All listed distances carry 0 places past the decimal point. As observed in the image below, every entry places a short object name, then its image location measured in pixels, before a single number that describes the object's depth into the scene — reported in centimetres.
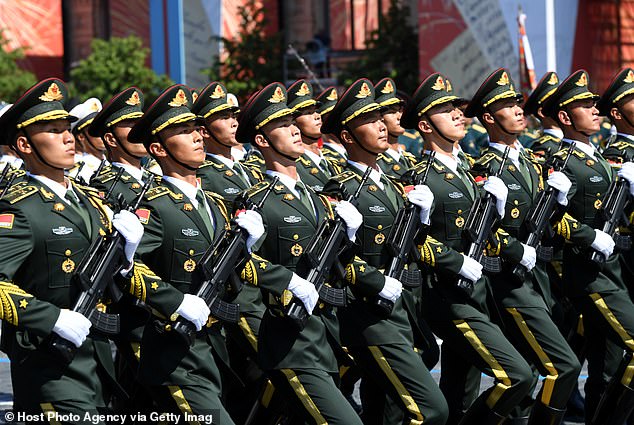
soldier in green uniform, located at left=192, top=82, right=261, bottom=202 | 1744
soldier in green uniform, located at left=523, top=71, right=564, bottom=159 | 1850
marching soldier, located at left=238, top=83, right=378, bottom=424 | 1245
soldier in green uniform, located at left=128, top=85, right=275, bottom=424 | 1192
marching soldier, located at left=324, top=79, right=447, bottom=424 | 1327
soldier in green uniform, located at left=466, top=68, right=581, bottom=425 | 1470
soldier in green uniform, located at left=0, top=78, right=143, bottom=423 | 1103
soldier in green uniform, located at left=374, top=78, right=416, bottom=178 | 1549
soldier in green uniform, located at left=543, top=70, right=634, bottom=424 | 1570
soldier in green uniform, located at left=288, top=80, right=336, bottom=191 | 1723
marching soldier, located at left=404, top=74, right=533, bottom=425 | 1412
